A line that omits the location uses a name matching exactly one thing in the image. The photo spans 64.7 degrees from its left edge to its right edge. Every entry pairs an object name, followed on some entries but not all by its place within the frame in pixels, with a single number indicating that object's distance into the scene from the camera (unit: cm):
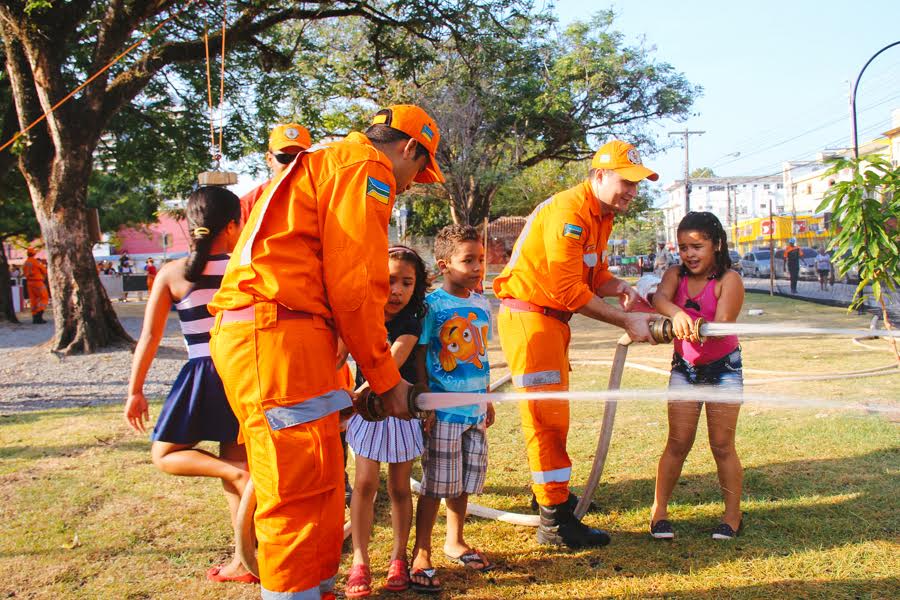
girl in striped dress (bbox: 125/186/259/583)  336
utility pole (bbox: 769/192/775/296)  2333
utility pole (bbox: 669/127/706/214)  4819
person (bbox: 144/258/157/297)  2776
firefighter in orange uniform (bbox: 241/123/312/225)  466
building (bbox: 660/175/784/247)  10269
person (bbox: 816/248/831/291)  2303
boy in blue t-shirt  346
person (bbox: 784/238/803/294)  2342
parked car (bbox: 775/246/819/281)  2911
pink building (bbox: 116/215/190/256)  7525
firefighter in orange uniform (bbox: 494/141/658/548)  373
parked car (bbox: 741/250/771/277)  3431
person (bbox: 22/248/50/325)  1906
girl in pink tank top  376
